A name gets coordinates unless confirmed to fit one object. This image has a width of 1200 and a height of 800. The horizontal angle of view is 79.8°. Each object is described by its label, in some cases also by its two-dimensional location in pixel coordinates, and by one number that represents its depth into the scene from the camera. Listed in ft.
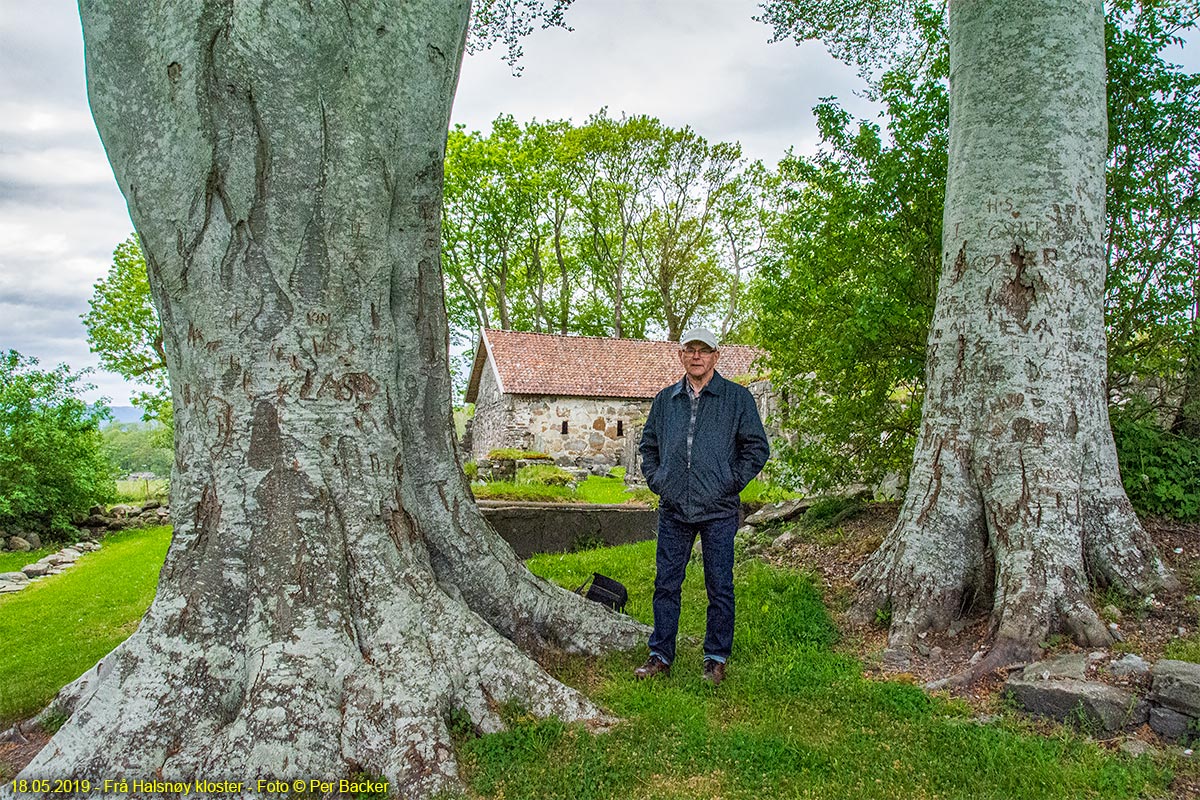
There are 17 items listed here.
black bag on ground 17.28
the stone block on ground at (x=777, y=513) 25.26
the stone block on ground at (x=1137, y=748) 10.08
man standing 13.46
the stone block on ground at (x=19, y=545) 41.09
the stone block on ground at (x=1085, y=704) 10.73
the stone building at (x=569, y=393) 78.74
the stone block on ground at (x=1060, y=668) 11.73
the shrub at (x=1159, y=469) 16.24
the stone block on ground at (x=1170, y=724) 10.29
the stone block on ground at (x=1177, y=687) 10.27
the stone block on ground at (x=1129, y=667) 11.51
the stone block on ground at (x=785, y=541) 22.33
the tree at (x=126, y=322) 86.99
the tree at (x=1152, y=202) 17.31
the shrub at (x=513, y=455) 57.79
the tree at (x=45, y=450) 41.88
